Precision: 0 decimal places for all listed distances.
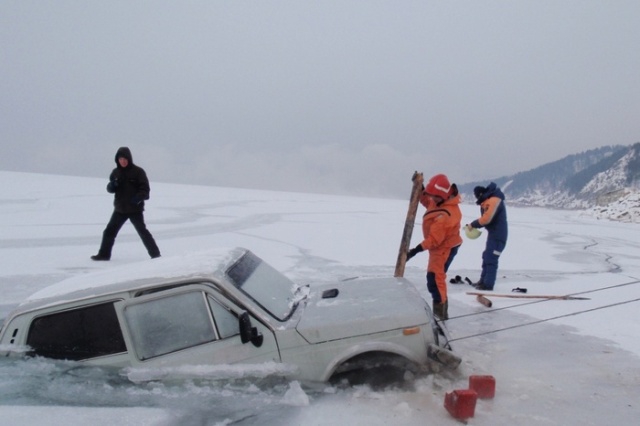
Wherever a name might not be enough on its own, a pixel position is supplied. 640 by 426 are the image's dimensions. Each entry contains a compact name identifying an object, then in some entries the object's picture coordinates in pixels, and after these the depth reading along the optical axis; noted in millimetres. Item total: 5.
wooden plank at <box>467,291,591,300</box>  6531
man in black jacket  7922
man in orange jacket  5430
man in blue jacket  7011
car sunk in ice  3439
